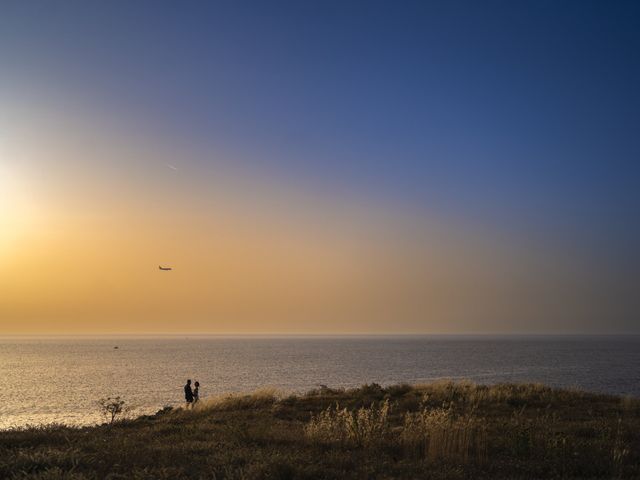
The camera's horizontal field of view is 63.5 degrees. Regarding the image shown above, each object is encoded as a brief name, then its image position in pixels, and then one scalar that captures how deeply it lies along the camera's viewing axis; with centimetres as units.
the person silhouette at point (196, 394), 2980
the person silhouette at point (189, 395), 2835
